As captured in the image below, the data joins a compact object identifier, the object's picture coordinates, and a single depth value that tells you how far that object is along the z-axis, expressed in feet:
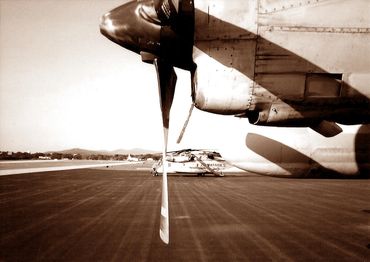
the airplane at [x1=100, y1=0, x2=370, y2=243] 13.89
